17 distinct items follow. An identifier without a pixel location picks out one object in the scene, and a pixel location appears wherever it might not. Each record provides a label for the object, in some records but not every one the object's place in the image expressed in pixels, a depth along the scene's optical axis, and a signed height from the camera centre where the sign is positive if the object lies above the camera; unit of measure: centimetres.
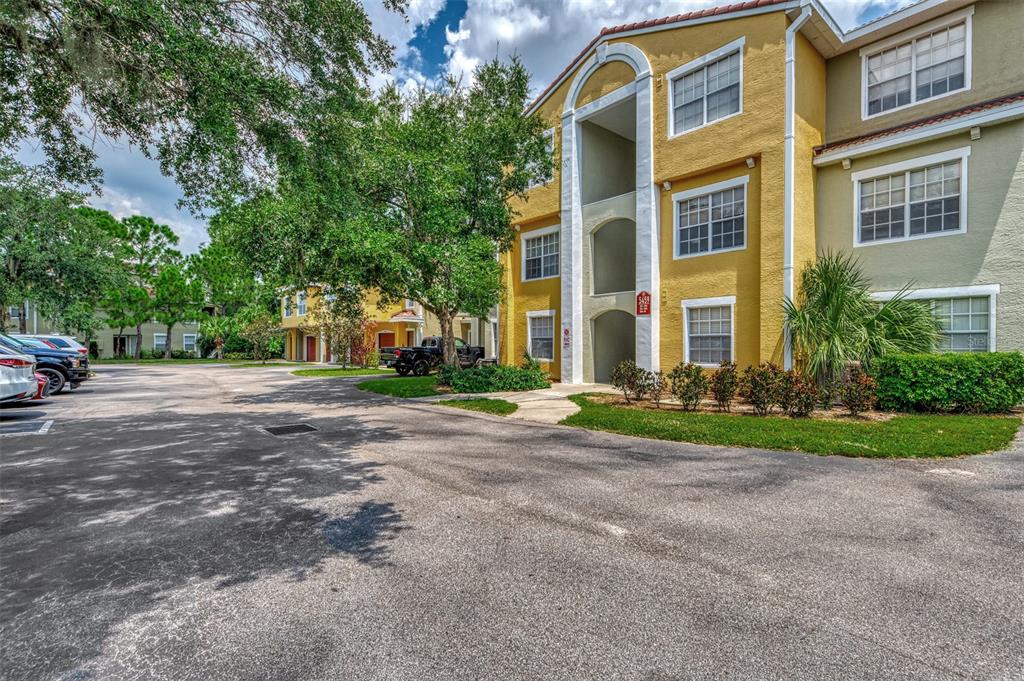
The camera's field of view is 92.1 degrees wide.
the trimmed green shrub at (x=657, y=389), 1235 -136
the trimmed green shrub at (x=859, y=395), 978 -122
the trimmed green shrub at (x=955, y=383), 984 -102
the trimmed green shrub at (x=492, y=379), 1578 -141
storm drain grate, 931 -179
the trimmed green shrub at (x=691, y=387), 1109 -118
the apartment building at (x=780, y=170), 1132 +445
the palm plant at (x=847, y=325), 1147 +20
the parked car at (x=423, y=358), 2328 -103
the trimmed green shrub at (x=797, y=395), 985 -123
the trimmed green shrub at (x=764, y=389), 1029 -116
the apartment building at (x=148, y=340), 5012 -9
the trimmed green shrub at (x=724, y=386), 1109 -116
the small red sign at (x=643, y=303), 1559 +102
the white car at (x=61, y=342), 1878 -9
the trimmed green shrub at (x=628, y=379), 1258 -112
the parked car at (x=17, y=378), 1052 -82
